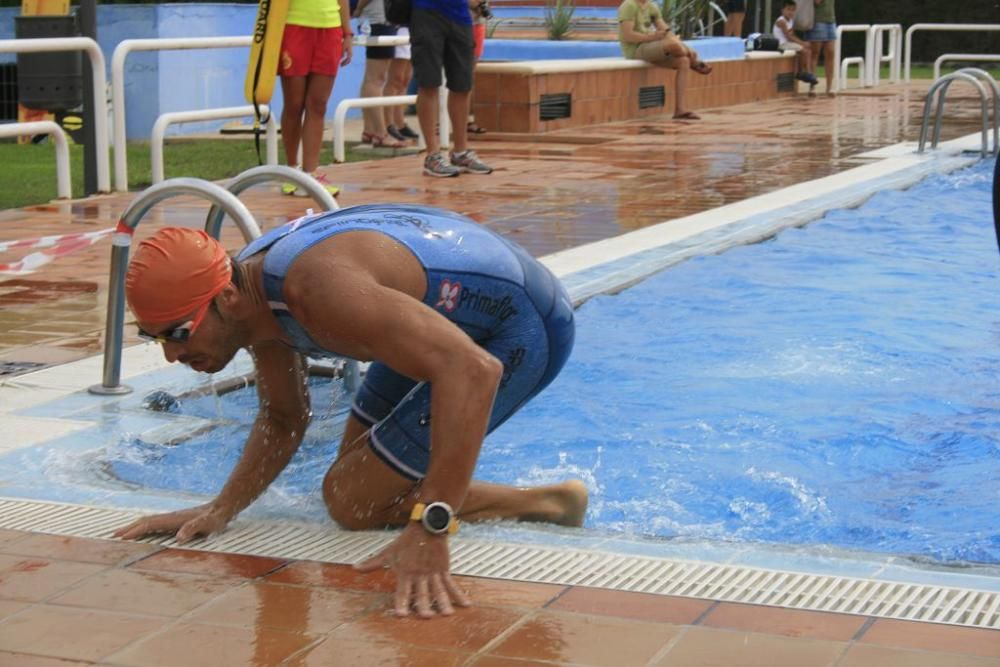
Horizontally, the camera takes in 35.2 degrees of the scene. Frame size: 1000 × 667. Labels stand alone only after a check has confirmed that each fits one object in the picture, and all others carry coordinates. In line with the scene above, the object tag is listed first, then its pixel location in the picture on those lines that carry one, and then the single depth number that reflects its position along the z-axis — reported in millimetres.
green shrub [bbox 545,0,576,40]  21266
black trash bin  10594
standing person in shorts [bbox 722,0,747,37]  25483
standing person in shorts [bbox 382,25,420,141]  13641
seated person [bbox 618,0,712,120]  17891
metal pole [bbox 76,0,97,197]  10570
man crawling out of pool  3295
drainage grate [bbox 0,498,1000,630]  3275
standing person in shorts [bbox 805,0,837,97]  21859
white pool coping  3580
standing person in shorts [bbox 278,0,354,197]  9734
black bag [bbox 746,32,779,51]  22250
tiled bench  15859
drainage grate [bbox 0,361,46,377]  5715
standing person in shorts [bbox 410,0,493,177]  11227
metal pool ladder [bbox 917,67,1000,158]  13274
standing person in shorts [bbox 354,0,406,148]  13602
